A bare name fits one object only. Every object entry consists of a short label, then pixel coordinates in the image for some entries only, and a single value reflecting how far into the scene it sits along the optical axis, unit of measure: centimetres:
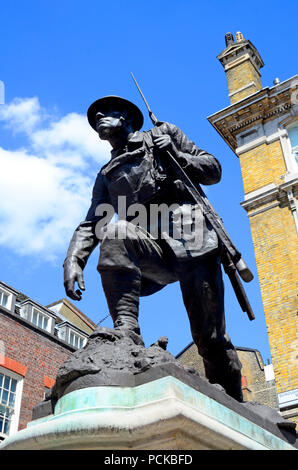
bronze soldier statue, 317
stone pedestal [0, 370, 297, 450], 208
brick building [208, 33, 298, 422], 1320
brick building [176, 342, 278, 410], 2656
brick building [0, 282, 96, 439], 1556
